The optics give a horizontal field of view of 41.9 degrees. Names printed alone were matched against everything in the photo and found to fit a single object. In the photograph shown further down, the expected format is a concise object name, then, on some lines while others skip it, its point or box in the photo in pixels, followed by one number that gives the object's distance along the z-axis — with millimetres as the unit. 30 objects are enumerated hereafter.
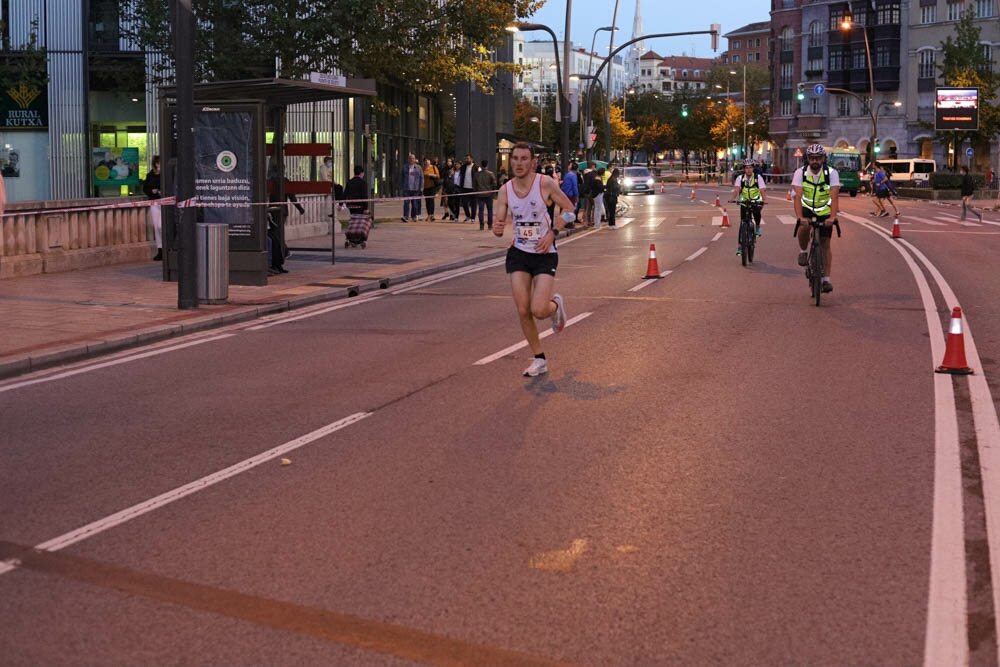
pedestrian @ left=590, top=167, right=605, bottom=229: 34812
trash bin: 15078
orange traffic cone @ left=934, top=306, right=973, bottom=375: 10273
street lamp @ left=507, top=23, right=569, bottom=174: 37594
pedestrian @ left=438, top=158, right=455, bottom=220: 37750
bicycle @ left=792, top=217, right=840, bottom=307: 15062
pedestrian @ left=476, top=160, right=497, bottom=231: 34350
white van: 82062
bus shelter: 17453
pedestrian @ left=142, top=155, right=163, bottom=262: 21141
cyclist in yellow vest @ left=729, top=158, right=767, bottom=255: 21141
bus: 71562
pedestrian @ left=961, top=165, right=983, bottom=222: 40500
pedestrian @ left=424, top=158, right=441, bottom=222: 37478
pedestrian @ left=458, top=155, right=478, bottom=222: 35938
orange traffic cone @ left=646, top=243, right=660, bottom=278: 19148
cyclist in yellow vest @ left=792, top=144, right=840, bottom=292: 15257
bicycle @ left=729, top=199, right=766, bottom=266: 21094
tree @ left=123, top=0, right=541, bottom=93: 25594
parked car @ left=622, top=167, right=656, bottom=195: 67812
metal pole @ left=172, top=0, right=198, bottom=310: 14539
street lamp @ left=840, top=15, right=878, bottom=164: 69688
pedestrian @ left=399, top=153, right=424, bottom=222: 36031
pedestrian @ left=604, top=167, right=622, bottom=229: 36156
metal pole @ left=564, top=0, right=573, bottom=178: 37719
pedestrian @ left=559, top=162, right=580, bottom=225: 31453
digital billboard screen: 68438
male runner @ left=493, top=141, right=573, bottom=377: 10023
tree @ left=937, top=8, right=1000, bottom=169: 73312
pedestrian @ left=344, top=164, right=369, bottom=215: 26656
